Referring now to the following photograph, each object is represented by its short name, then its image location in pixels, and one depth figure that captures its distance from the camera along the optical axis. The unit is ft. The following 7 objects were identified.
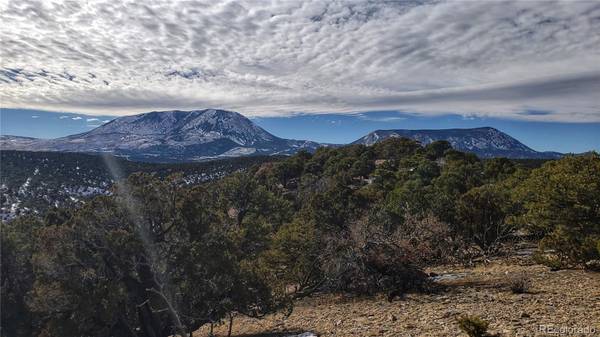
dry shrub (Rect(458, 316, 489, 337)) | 23.75
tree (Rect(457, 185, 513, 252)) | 63.67
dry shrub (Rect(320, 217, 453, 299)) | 47.07
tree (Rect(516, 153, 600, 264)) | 40.45
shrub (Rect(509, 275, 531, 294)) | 36.22
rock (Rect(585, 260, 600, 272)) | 41.49
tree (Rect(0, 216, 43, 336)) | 50.93
